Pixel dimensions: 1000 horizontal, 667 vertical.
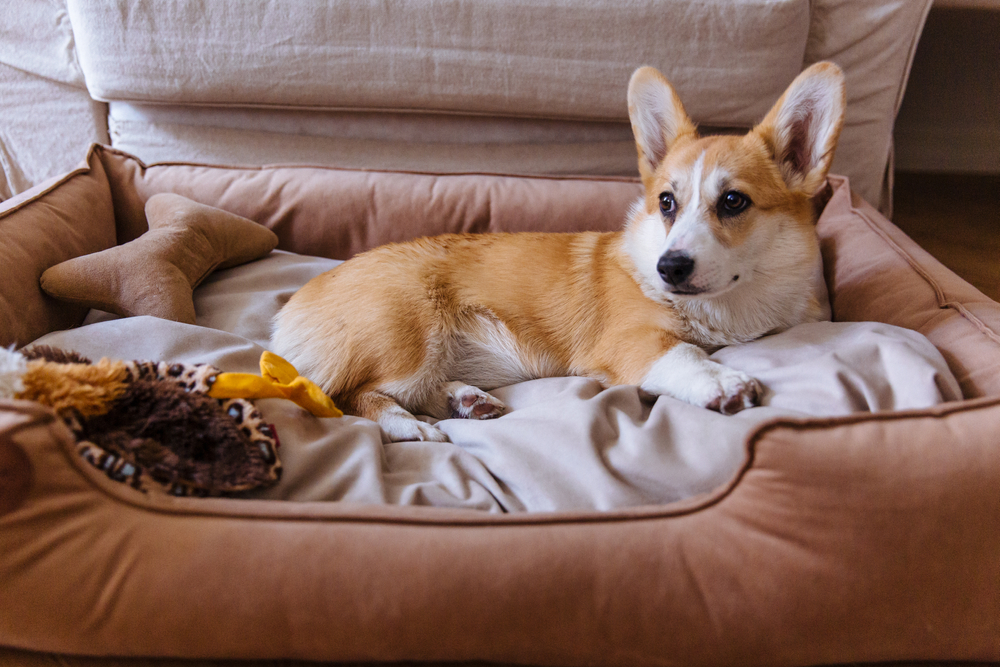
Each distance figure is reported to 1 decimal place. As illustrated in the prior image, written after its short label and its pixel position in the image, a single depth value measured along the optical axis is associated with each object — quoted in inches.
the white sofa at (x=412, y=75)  56.5
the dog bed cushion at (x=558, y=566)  38.7
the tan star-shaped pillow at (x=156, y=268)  48.5
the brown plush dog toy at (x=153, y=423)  39.7
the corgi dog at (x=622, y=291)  45.5
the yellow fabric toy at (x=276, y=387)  42.2
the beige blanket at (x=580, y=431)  41.8
